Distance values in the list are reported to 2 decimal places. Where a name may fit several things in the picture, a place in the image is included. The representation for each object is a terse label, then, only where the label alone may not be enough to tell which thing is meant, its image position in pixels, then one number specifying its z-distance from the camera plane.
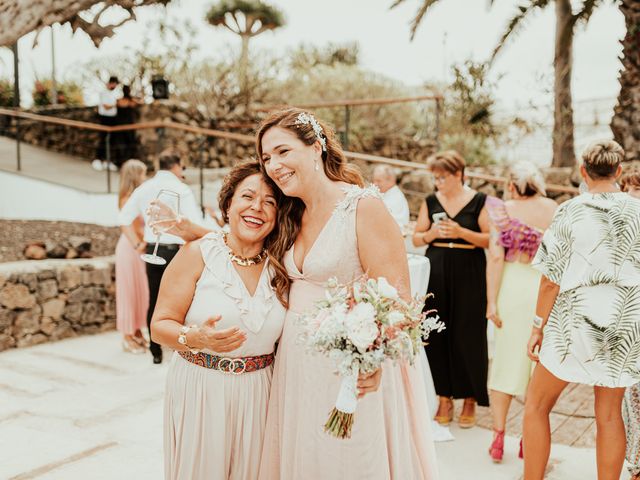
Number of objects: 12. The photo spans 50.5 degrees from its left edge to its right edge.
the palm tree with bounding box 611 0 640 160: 8.57
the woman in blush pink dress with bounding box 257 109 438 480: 2.53
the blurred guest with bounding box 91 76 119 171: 13.86
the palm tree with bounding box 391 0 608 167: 10.96
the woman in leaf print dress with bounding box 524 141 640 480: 3.05
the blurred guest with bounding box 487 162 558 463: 4.14
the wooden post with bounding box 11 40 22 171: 15.00
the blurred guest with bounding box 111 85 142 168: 14.04
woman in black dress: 4.52
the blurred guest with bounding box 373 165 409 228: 6.61
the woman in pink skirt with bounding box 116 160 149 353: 6.35
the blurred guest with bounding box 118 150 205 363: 5.69
